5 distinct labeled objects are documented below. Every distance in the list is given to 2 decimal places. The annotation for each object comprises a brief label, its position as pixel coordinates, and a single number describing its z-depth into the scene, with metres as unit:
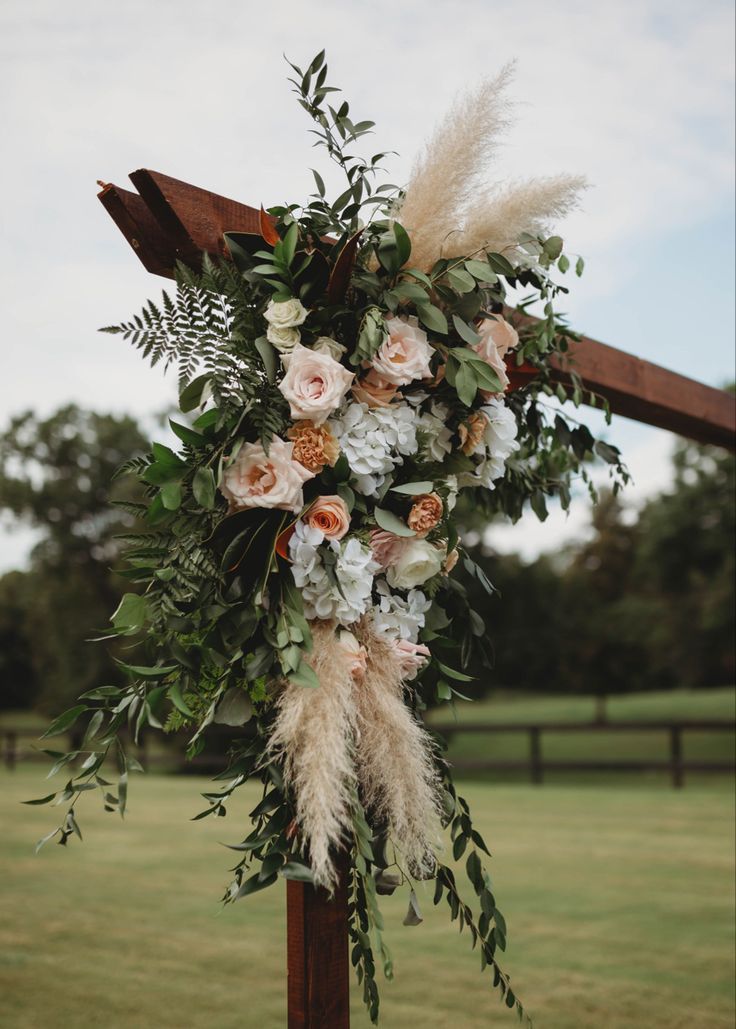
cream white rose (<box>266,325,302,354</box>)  1.71
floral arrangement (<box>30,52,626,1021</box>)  1.59
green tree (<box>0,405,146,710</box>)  20.02
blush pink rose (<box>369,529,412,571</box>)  1.76
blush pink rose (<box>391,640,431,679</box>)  1.74
